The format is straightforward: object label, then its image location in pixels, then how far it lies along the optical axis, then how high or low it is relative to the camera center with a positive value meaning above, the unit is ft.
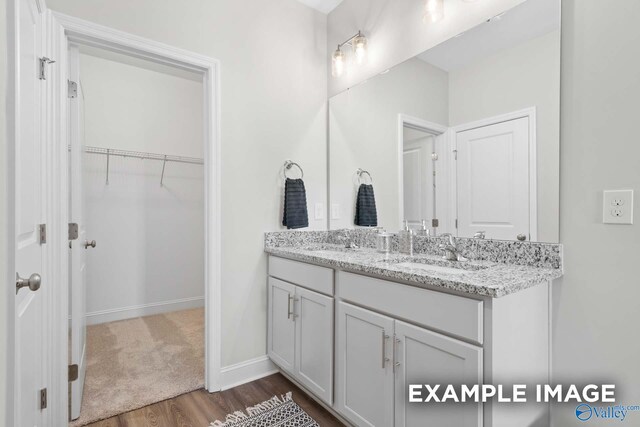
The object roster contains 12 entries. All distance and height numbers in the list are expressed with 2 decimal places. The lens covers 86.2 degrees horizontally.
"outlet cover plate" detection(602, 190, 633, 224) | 4.04 +0.05
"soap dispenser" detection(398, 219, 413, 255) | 6.56 -0.59
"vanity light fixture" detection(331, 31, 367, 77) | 7.66 +3.66
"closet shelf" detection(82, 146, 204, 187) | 10.85 +1.85
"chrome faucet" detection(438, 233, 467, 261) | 5.60 -0.68
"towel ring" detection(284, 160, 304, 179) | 8.03 +1.07
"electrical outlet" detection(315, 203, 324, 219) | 8.50 -0.03
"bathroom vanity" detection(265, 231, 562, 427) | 3.77 -1.56
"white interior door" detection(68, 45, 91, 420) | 5.92 -0.21
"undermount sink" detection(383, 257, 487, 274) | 4.99 -0.87
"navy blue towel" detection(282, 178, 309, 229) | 7.81 +0.11
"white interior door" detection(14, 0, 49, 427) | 3.41 -0.11
